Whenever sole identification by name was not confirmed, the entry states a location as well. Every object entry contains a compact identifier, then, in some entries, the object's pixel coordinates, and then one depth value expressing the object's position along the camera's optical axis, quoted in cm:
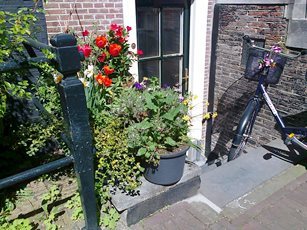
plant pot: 212
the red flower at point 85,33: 309
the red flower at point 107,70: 276
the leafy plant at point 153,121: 206
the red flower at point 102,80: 246
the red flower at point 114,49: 302
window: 404
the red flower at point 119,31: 324
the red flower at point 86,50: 273
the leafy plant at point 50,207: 205
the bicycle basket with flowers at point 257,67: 345
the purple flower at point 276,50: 340
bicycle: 337
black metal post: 126
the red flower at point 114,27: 323
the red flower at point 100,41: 290
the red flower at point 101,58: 312
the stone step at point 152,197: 206
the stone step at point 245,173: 261
